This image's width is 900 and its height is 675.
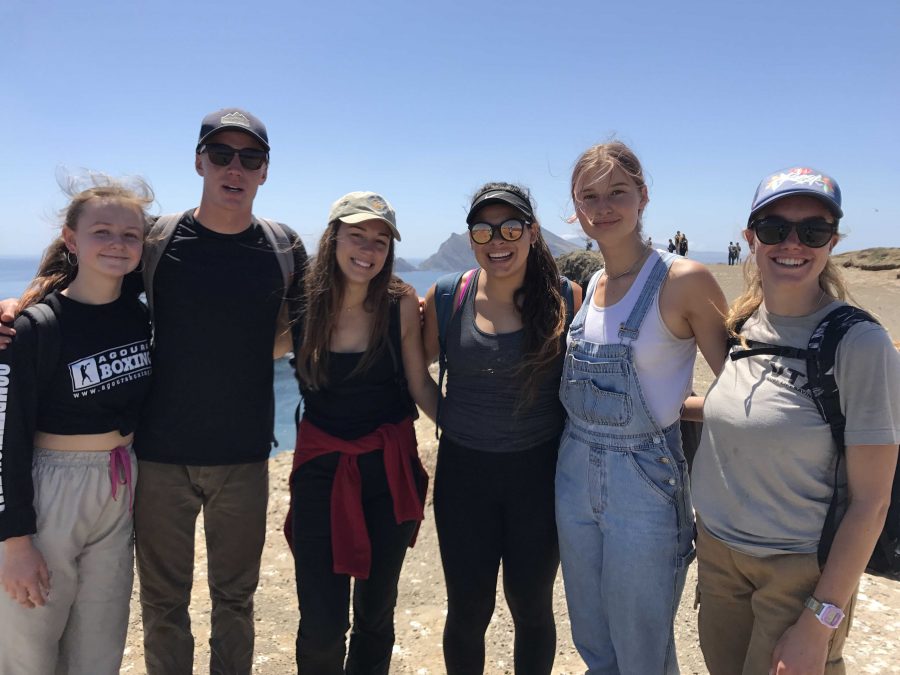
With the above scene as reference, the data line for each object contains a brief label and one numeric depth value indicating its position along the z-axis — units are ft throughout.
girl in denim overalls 8.77
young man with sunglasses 10.80
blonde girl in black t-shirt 9.00
